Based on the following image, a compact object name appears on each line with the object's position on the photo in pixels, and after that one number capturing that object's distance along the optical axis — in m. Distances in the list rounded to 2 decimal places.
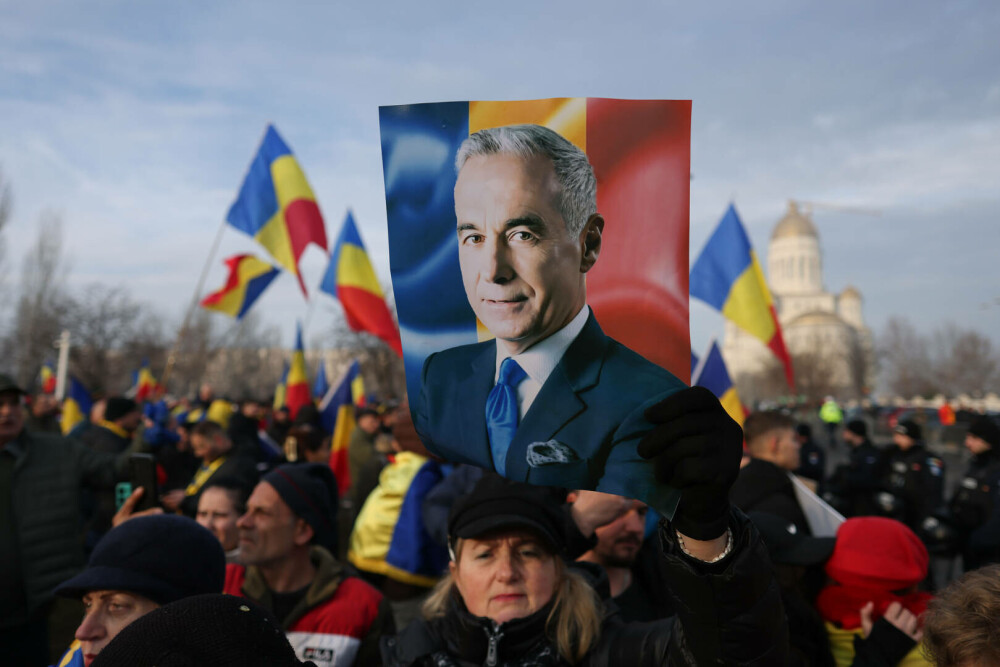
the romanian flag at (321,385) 16.48
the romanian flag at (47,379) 19.31
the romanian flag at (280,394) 16.04
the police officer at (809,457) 7.96
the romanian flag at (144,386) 15.53
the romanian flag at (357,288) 6.90
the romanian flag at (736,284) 5.76
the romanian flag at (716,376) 5.79
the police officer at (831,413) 16.07
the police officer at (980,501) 5.45
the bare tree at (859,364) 59.78
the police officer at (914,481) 6.44
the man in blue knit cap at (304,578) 2.84
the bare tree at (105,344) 32.16
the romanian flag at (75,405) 11.38
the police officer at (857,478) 6.71
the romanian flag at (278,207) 7.79
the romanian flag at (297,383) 10.80
